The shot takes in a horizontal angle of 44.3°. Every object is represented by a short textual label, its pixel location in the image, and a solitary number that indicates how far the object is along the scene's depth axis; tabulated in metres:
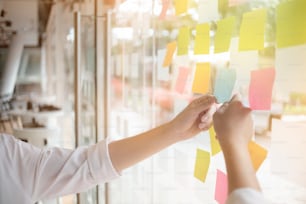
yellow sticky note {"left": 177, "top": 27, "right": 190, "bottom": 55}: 1.08
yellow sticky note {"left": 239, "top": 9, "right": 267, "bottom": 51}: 0.74
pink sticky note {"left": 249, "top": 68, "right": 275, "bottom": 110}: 0.72
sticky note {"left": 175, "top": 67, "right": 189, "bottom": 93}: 1.11
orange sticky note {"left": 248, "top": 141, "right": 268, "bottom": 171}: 0.74
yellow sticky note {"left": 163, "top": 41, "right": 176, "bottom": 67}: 1.20
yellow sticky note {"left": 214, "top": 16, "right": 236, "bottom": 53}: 0.85
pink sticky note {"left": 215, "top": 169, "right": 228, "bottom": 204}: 0.88
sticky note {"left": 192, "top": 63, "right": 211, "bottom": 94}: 0.97
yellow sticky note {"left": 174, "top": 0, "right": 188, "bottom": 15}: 1.09
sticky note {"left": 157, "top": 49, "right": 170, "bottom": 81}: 1.27
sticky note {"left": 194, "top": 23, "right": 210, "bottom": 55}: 0.96
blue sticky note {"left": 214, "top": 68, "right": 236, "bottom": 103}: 0.85
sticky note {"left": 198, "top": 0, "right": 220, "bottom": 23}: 0.93
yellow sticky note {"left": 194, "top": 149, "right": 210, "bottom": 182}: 0.98
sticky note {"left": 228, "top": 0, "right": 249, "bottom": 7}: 0.82
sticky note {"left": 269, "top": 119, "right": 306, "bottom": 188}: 0.63
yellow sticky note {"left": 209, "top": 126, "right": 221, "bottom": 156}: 0.91
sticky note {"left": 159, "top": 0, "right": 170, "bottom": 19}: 1.25
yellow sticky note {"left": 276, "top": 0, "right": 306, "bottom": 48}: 0.62
